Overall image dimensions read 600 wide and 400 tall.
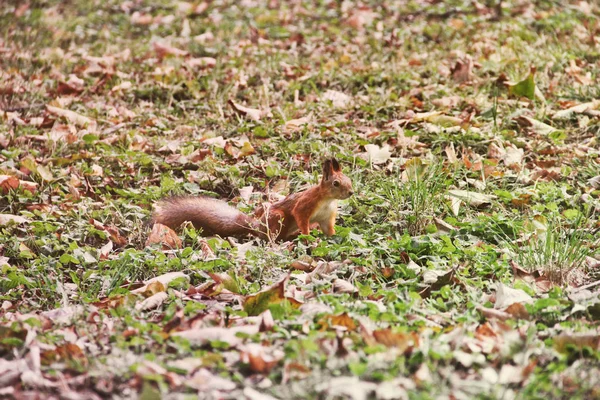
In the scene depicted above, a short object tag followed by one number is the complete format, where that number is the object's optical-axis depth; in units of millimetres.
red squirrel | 8687
